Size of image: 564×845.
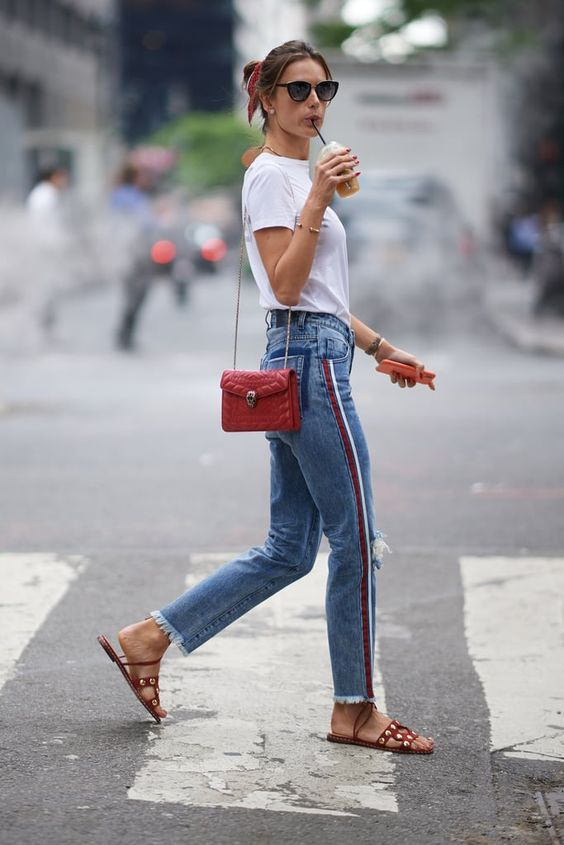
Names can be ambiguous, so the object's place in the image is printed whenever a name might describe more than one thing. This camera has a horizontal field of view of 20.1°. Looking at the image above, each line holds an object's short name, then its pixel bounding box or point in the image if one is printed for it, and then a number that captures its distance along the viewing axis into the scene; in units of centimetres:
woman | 424
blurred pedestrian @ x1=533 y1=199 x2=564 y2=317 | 2220
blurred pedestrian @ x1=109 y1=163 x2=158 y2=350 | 1856
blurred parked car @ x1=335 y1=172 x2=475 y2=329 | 2220
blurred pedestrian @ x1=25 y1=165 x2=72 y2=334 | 1995
